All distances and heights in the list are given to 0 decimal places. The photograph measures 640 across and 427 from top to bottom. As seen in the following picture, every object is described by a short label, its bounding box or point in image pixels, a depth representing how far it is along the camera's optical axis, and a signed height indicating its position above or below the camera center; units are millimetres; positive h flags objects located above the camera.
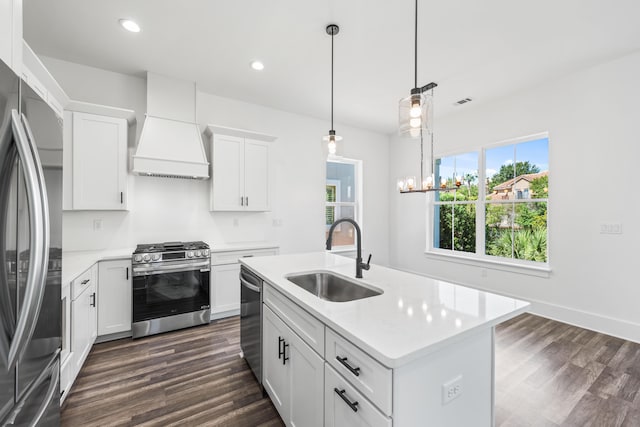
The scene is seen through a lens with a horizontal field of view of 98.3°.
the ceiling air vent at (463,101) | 4051 +1678
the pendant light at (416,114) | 1634 +617
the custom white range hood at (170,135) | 3158 +933
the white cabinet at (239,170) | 3584 +586
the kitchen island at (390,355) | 954 -577
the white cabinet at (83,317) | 2072 -867
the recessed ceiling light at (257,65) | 3114 +1692
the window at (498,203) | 3787 +165
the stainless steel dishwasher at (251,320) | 2037 -846
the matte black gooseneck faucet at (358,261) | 1822 -321
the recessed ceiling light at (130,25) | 2426 +1680
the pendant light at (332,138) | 2418 +658
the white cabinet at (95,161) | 2787 +544
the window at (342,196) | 5195 +330
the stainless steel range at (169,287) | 2889 -809
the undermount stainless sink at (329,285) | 1884 -524
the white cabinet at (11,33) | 896 +616
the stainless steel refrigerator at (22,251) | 829 -120
